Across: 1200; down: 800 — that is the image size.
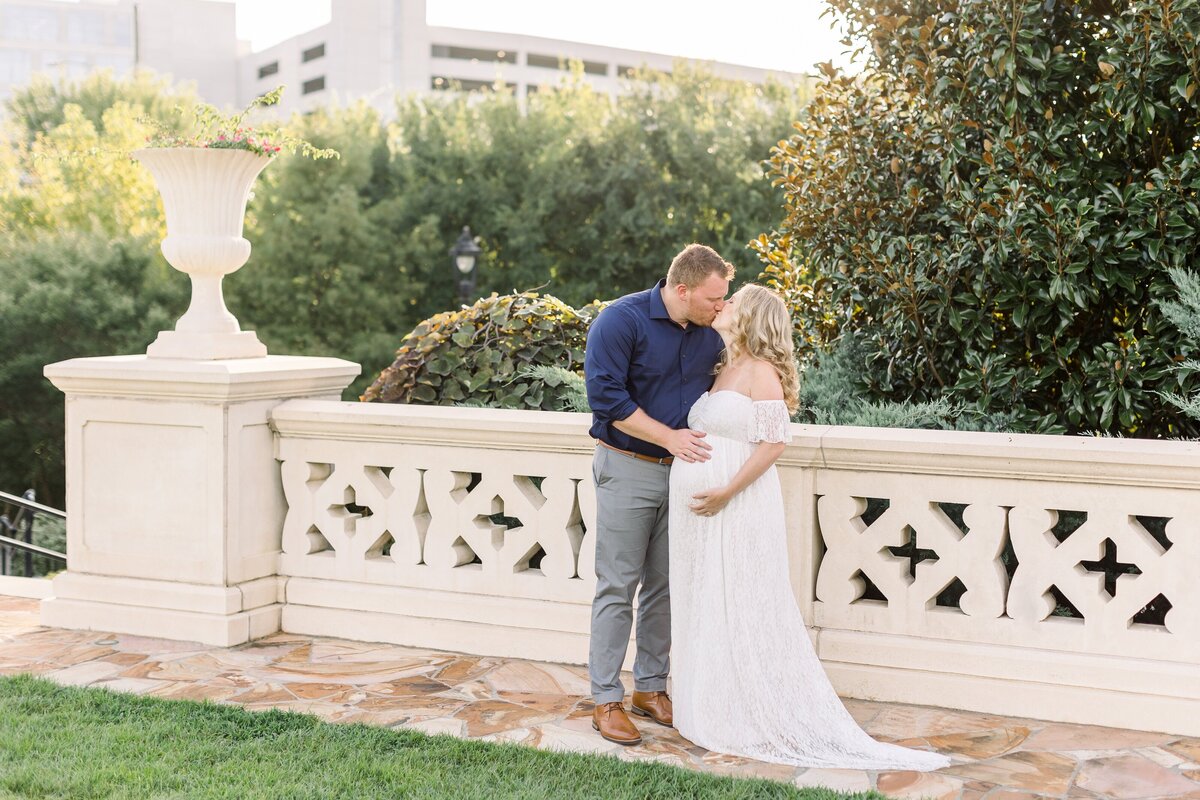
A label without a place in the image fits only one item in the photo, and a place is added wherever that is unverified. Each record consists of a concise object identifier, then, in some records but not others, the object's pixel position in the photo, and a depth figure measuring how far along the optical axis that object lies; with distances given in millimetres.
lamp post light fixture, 20453
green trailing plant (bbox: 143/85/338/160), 6148
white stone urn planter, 6066
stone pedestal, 5820
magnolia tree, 5418
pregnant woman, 4375
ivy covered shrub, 6574
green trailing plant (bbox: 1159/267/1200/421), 5062
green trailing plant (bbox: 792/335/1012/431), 5777
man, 4422
